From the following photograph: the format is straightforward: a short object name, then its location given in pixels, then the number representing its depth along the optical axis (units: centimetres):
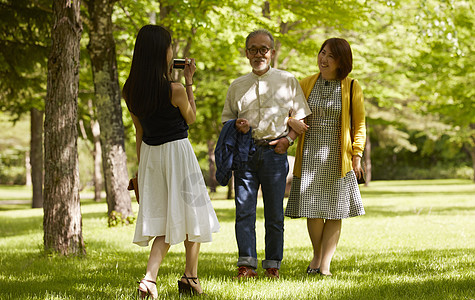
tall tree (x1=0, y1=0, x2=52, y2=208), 1034
